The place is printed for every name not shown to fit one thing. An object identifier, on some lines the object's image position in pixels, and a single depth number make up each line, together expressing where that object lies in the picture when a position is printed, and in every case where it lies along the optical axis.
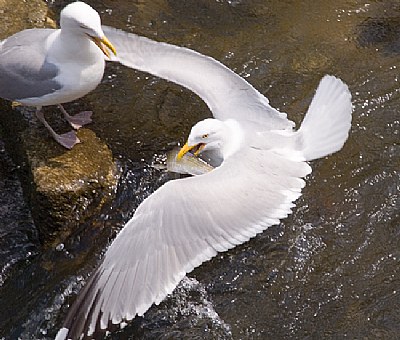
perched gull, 8.09
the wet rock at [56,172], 8.00
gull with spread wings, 6.61
